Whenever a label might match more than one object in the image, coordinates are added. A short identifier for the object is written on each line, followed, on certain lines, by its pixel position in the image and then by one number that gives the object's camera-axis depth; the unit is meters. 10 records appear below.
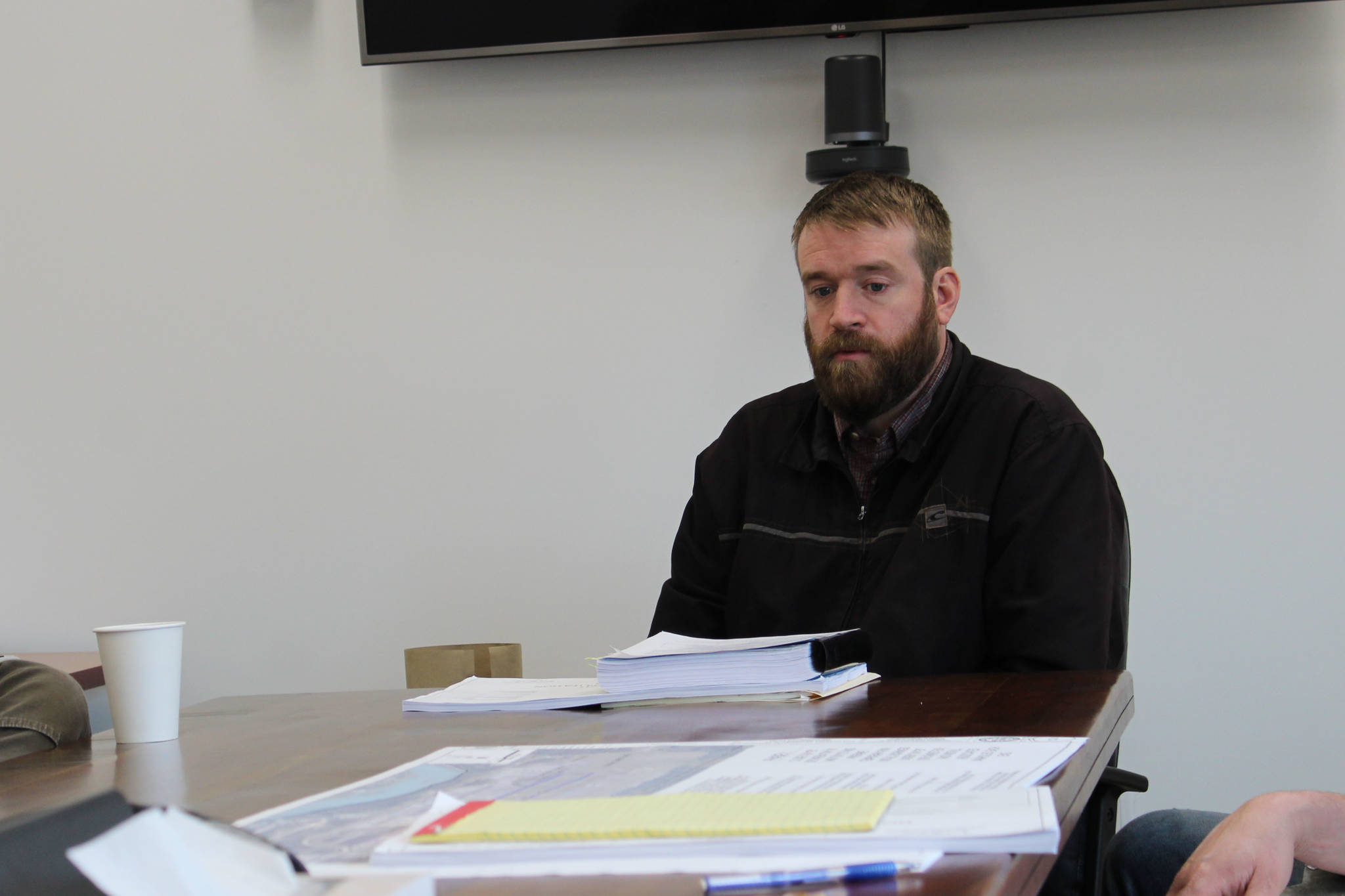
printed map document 1.93
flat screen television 3.87
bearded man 3.25
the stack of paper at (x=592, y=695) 2.90
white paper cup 2.86
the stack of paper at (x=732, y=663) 2.91
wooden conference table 2.62
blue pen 1.84
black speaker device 3.88
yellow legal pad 1.97
